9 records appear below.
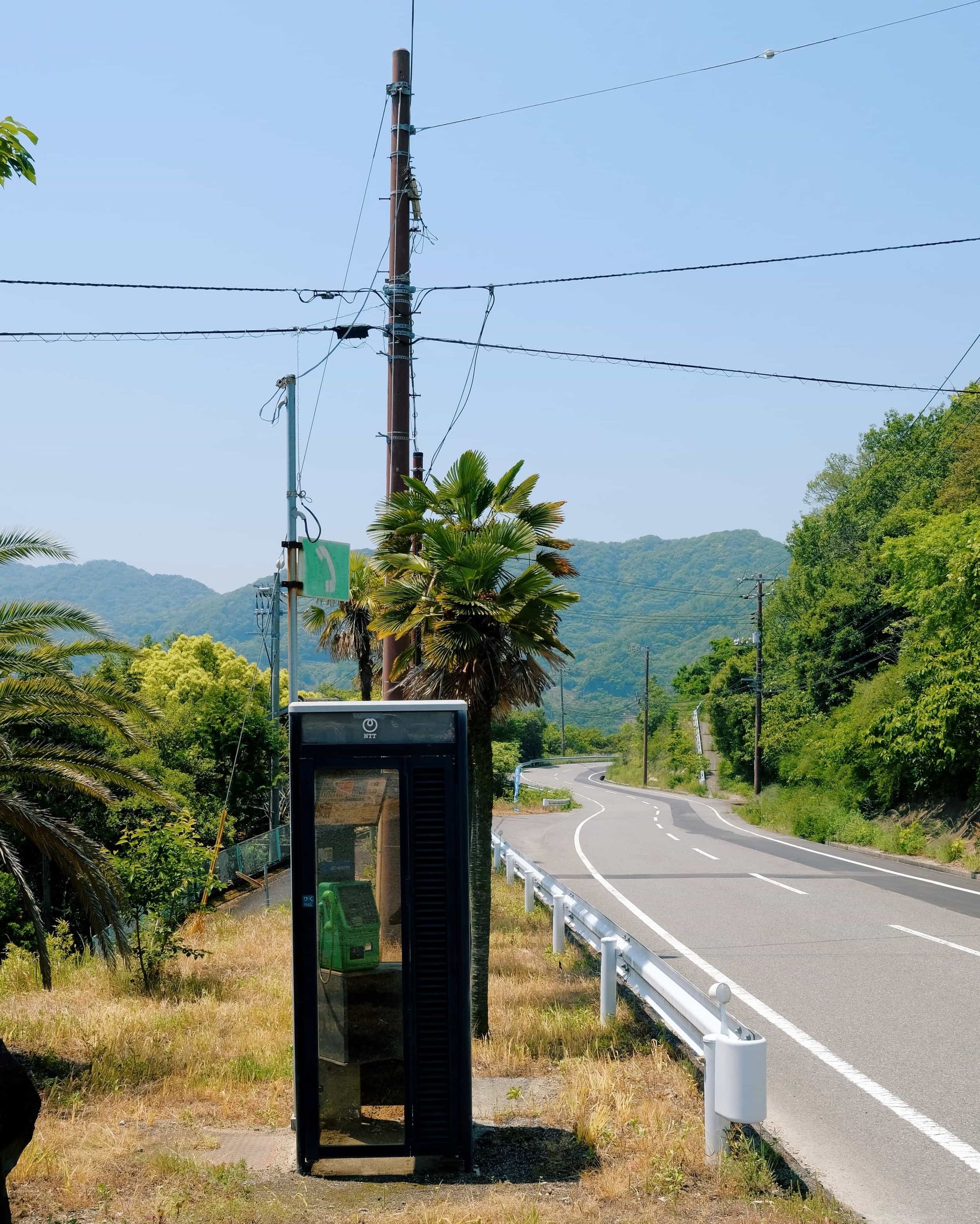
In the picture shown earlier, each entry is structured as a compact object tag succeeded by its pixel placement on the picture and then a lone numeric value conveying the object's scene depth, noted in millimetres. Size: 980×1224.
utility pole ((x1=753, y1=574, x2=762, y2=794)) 61594
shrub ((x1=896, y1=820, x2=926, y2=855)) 29438
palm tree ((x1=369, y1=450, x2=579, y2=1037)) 10477
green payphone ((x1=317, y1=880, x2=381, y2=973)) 6457
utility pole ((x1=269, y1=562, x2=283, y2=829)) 29266
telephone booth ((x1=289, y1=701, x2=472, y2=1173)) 6383
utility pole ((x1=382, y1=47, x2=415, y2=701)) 12289
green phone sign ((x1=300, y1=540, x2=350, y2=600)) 10602
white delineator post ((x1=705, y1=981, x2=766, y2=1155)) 6160
